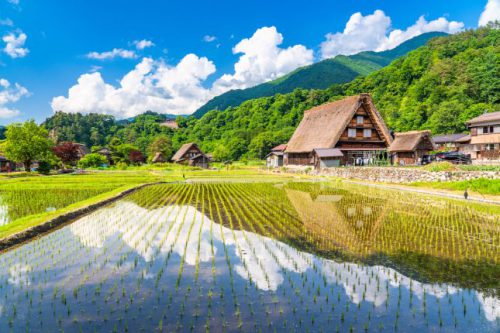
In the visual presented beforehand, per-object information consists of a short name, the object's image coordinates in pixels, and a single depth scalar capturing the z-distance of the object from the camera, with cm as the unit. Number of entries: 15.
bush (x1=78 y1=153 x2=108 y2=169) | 5631
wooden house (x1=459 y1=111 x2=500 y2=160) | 3198
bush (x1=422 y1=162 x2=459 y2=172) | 2248
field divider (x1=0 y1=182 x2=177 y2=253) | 888
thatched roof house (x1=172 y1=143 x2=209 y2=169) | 6388
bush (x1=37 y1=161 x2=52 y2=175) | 4131
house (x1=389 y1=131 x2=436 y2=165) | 3544
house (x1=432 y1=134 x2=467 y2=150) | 4558
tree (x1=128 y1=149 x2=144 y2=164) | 6388
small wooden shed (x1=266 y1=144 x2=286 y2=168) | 5581
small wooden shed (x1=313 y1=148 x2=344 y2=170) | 3516
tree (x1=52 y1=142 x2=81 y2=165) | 5481
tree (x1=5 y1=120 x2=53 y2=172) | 4219
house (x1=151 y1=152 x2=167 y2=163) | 7138
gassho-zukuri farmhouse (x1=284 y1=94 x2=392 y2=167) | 3647
